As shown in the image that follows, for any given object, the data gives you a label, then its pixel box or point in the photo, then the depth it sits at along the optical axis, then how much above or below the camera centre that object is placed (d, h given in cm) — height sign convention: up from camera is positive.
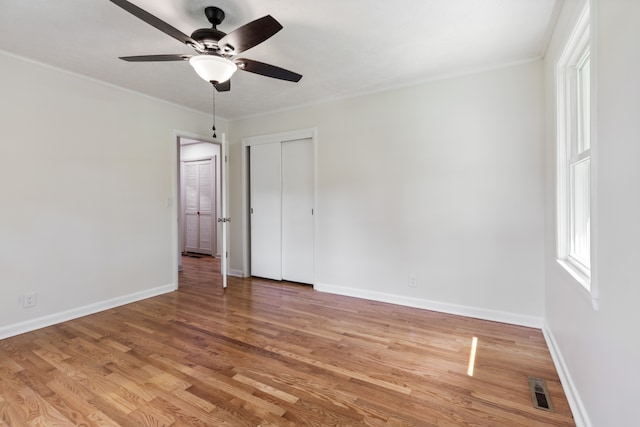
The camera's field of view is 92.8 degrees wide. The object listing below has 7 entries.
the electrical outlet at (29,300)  273 -75
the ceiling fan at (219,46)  167 +104
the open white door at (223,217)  399 -3
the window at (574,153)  183 +39
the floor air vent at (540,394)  171 -108
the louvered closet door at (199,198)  643 +37
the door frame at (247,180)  394 +49
